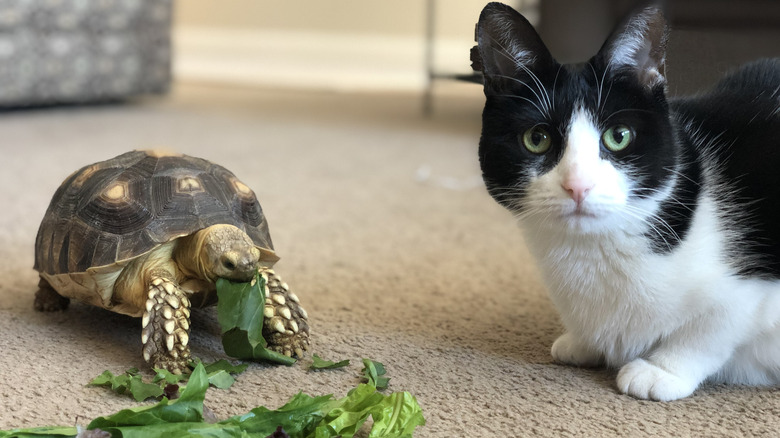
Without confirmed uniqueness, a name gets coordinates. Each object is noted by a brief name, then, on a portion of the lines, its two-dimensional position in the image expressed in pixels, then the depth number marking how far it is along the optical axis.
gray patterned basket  2.89
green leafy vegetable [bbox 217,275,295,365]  0.95
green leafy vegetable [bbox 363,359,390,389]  0.92
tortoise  0.95
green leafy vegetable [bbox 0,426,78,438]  0.75
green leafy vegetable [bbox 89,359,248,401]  0.87
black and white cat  0.84
